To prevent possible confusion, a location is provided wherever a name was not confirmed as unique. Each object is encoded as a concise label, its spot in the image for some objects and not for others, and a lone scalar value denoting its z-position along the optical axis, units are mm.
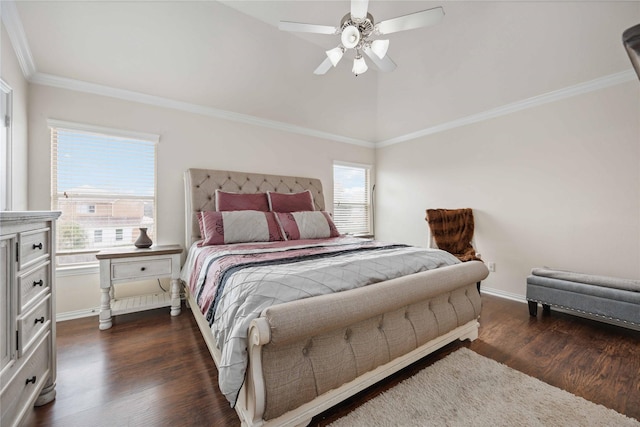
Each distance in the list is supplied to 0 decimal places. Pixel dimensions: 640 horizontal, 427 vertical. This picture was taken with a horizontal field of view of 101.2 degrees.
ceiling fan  1748
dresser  1009
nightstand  2387
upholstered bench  2162
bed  1117
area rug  1332
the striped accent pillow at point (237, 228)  2639
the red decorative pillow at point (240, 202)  2994
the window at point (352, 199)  4574
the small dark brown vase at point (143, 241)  2674
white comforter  1145
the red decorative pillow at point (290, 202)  3271
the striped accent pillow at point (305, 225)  2947
